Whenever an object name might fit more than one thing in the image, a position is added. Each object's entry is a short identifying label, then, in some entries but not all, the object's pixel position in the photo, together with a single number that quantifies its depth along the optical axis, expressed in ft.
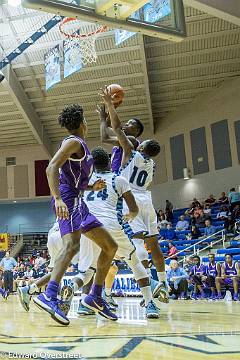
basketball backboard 19.38
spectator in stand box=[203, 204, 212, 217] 54.80
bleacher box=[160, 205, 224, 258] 47.42
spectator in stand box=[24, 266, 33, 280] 57.34
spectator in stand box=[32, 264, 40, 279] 56.29
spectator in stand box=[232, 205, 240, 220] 48.06
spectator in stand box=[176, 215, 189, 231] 54.08
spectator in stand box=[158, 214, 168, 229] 57.31
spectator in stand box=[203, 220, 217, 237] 47.96
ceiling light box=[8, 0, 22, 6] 35.02
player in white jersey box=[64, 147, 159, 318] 13.39
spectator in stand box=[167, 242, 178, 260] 44.09
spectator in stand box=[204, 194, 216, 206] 58.02
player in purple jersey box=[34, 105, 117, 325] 10.55
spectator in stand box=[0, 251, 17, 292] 46.21
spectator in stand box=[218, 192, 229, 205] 56.24
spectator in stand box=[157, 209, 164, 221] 62.33
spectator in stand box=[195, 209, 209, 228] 52.60
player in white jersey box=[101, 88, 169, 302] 15.25
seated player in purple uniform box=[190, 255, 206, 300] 33.68
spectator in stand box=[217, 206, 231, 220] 50.99
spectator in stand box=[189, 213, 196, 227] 53.07
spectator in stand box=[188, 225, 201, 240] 49.06
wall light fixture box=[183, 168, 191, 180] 68.08
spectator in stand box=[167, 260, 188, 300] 32.71
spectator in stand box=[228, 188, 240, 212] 50.69
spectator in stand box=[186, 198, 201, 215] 57.71
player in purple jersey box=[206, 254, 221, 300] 33.09
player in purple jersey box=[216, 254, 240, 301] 32.01
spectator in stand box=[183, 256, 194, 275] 36.09
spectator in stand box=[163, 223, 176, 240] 53.26
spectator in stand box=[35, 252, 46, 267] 60.12
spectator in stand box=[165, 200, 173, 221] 61.41
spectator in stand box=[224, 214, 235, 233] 47.34
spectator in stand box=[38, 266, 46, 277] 56.75
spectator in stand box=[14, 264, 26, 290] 55.78
